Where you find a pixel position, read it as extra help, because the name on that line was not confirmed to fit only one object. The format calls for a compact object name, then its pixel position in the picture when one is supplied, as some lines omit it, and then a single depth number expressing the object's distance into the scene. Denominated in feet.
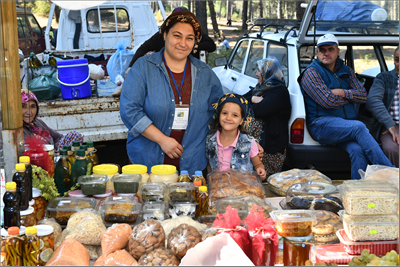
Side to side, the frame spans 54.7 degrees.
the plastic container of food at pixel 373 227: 5.86
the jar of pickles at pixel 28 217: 6.27
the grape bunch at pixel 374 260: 5.34
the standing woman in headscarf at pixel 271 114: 14.61
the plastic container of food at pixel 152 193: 7.29
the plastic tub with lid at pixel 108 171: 7.92
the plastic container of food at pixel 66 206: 6.93
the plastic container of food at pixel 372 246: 5.90
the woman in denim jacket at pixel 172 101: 9.43
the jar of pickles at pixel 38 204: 7.06
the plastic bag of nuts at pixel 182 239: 5.74
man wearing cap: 13.61
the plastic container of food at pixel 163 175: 7.99
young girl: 10.14
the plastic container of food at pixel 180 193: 7.22
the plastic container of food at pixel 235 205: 6.87
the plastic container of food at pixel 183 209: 7.06
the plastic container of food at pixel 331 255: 5.87
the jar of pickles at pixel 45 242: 5.75
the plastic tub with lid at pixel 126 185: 7.50
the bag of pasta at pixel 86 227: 6.22
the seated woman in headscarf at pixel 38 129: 11.29
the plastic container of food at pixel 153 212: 6.79
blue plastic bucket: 15.42
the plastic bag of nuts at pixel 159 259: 5.50
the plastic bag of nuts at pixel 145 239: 5.77
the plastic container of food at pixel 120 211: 6.66
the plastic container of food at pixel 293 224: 6.06
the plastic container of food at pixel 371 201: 5.85
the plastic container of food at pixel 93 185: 7.48
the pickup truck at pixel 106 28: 25.52
